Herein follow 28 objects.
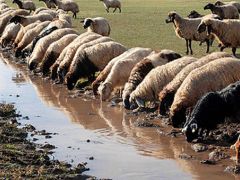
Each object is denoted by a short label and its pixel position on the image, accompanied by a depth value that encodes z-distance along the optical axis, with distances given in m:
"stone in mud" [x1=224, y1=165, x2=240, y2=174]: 8.21
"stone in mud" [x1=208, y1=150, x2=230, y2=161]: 8.95
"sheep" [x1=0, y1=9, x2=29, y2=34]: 28.56
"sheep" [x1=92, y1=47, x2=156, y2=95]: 14.35
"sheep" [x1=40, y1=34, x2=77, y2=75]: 17.80
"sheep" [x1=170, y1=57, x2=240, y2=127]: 10.98
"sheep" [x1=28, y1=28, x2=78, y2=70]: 18.64
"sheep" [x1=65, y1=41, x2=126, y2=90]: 15.44
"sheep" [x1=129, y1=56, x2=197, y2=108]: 12.40
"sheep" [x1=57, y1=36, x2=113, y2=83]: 16.09
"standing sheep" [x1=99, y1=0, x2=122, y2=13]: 40.97
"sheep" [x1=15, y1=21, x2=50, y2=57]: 22.05
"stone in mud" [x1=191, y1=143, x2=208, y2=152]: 9.47
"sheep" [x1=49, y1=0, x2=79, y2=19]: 37.47
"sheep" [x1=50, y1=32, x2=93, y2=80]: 16.98
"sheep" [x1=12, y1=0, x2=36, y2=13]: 37.62
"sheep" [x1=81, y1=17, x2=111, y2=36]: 22.39
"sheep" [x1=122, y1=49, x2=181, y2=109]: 13.16
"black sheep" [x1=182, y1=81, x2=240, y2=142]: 10.01
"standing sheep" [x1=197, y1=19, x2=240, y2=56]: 18.12
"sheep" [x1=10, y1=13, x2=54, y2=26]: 24.58
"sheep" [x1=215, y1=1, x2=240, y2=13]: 29.01
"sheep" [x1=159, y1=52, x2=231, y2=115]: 11.72
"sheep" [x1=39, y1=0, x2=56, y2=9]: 40.66
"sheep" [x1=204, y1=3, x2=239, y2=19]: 27.03
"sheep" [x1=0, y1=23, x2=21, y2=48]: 25.52
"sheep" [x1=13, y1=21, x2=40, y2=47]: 23.25
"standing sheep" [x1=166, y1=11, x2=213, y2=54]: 20.42
